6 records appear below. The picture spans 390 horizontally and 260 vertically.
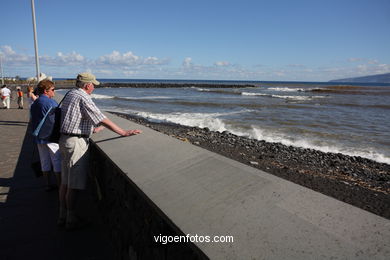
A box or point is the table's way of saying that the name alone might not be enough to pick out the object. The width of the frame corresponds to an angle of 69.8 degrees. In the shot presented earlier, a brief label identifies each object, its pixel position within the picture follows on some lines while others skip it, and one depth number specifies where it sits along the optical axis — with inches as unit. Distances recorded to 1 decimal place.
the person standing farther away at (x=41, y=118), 147.6
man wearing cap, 112.2
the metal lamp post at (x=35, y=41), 488.9
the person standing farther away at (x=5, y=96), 650.8
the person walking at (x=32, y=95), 262.4
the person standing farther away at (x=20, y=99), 677.3
